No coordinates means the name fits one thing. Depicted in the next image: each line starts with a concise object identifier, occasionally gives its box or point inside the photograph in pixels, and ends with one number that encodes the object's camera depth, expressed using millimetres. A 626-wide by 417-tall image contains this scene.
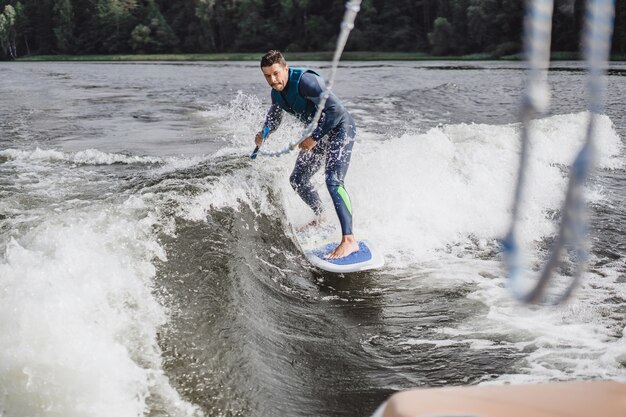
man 6207
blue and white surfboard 6215
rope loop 1483
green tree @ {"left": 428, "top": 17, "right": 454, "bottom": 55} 61906
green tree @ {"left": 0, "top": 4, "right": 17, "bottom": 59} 91875
